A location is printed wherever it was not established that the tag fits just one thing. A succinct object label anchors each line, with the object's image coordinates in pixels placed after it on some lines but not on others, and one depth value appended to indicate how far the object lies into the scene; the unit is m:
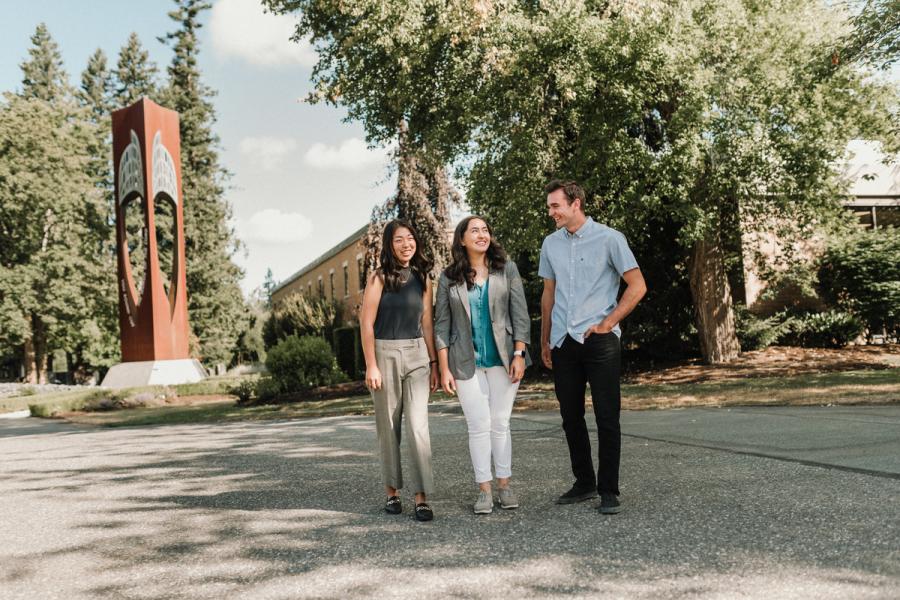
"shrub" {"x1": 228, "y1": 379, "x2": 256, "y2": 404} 17.89
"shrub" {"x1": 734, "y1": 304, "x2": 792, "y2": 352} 19.27
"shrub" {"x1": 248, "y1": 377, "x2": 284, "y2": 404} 17.78
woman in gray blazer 4.62
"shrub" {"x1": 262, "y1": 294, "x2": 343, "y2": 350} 34.41
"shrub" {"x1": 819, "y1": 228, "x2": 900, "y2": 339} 19.31
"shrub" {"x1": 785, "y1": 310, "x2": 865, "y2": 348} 19.66
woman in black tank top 4.61
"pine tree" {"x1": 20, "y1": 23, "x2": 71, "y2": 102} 47.34
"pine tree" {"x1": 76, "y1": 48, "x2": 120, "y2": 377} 39.81
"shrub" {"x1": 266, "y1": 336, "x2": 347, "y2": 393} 18.38
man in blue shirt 4.47
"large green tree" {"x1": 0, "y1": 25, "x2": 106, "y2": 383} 36.94
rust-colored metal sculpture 23.75
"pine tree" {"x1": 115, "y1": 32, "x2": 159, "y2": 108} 48.25
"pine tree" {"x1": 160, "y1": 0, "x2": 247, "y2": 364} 41.59
